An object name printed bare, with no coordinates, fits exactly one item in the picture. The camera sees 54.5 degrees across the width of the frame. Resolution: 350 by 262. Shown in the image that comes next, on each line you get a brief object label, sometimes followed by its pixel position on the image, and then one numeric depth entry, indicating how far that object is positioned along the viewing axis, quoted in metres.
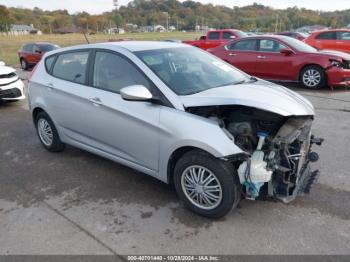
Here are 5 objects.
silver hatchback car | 3.02
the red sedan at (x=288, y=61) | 8.94
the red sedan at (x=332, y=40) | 13.79
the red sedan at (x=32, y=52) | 16.22
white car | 7.86
